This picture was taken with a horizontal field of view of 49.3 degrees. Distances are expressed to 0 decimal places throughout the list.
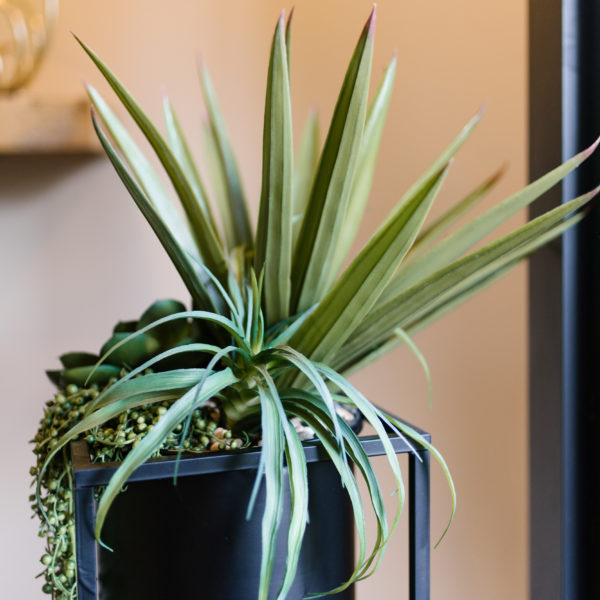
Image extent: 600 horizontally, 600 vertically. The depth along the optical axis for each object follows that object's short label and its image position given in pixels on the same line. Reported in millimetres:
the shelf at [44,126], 872
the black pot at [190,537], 548
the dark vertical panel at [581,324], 787
